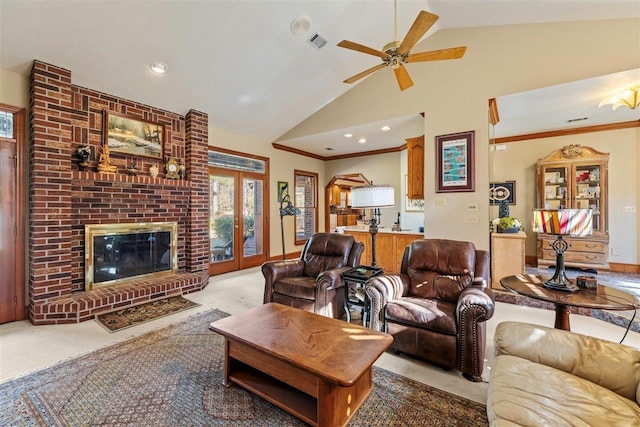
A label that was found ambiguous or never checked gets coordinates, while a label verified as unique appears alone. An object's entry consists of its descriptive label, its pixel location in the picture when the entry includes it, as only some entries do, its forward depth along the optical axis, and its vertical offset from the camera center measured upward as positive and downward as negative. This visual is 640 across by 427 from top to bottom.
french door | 5.22 -0.12
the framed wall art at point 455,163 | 3.86 +0.74
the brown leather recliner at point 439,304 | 2.05 -0.77
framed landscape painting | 3.78 +1.12
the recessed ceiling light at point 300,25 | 3.37 +2.34
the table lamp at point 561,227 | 2.02 -0.10
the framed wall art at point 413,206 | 5.70 +0.16
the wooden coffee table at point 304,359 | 1.50 -0.81
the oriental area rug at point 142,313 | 3.03 -1.19
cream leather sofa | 1.13 -0.81
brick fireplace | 3.02 +0.22
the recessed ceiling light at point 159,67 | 3.46 +1.86
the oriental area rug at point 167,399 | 1.67 -1.23
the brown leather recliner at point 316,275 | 2.91 -0.71
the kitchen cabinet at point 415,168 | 4.52 +0.76
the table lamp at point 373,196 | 2.78 +0.18
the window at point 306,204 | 7.12 +0.26
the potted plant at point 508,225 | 3.97 -0.16
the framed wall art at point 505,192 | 5.84 +0.47
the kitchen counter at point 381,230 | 4.92 -0.31
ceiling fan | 2.27 +1.44
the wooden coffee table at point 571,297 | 1.79 -0.57
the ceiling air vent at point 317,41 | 3.65 +2.33
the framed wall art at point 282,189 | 6.43 +0.58
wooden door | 2.97 -0.05
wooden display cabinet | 4.94 +0.39
